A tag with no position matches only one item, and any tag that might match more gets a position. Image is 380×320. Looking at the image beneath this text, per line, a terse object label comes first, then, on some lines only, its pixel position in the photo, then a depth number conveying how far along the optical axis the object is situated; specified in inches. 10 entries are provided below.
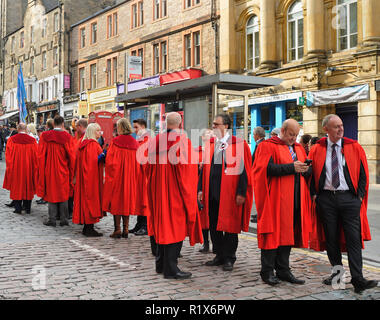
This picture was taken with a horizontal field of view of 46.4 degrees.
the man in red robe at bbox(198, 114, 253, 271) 223.5
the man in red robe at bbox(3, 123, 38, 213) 405.4
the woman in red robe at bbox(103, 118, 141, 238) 306.7
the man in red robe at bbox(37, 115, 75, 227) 348.5
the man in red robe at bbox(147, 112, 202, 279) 209.8
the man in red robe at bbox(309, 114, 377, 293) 195.8
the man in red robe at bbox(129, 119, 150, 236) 300.0
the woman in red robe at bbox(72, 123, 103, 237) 313.1
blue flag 882.8
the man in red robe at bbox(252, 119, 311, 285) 198.7
